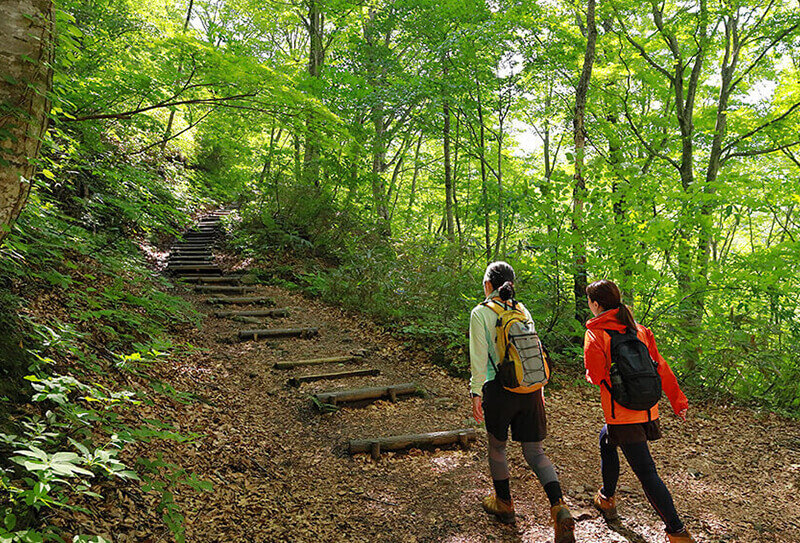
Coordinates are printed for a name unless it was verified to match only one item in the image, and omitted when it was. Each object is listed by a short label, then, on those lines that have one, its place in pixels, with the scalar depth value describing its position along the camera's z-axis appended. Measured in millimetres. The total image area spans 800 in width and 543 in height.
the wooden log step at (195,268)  11086
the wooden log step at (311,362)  6652
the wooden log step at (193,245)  13539
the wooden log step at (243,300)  9370
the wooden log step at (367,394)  5602
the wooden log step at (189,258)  12037
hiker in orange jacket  3225
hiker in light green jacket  3355
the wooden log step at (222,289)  10117
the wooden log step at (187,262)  11539
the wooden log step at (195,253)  12623
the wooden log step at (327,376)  6090
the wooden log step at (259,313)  8614
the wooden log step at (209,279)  10609
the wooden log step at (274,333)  7714
